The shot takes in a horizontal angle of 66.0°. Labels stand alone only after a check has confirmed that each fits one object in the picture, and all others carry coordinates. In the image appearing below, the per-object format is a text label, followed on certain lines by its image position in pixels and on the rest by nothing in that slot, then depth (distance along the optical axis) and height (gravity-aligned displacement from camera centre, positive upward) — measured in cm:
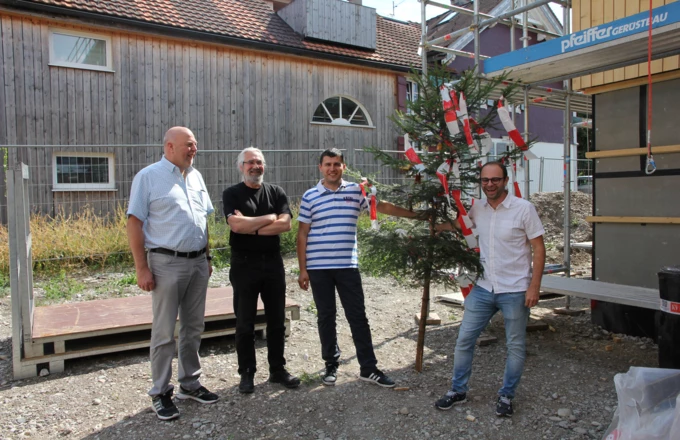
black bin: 362 -84
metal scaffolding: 602 +150
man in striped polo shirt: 419 -39
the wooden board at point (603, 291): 453 -87
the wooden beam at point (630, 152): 524 +51
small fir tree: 419 +20
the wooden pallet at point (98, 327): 446 -109
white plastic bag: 258 -106
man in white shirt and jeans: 361 -50
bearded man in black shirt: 404 -39
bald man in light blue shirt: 365 -25
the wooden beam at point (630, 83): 521 +125
